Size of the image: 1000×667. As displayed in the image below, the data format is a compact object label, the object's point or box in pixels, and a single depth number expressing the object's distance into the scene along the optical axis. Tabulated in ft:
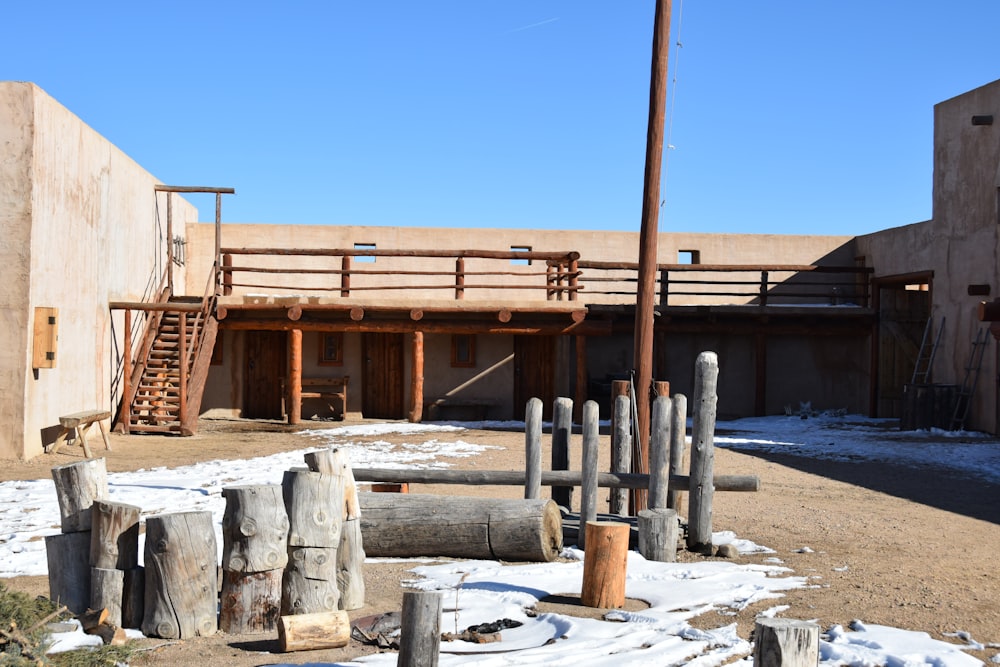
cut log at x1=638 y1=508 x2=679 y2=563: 26.13
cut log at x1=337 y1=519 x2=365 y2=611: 21.56
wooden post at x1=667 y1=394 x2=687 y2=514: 28.60
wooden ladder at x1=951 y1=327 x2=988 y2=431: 60.90
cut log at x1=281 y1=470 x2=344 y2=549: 20.43
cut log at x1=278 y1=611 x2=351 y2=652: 18.66
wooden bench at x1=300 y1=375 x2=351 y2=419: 69.92
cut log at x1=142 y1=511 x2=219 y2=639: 19.61
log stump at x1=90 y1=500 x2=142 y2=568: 20.02
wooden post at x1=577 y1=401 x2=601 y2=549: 27.61
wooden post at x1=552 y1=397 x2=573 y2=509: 30.96
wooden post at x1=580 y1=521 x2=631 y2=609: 21.88
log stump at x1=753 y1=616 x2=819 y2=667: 13.12
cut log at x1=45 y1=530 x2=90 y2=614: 20.36
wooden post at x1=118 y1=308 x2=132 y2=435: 56.59
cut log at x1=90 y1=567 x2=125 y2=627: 19.89
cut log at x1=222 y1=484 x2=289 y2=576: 19.81
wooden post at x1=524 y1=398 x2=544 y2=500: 28.94
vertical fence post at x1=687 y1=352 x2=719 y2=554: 27.25
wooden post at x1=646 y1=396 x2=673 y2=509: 27.45
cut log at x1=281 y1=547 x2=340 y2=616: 20.18
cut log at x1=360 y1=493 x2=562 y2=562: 26.16
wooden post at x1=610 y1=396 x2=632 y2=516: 29.50
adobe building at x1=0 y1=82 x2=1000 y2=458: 52.03
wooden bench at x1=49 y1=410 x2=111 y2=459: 45.91
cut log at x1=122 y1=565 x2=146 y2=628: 20.08
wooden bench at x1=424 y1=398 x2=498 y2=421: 71.56
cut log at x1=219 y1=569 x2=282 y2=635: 20.03
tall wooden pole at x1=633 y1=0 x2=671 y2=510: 32.14
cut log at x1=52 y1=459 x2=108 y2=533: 20.48
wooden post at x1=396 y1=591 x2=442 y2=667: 15.74
